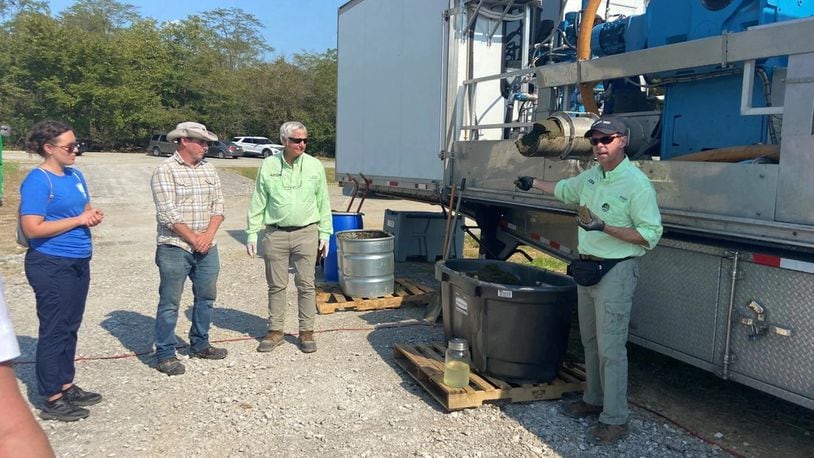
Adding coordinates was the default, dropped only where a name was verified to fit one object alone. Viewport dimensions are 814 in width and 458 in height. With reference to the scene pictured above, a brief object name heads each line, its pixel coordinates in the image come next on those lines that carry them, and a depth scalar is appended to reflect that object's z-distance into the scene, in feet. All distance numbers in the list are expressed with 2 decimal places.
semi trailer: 10.74
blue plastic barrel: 25.75
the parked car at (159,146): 133.69
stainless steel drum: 22.40
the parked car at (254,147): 140.87
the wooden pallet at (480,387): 13.47
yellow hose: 15.03
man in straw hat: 15.47
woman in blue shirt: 12.87
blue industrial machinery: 13.32
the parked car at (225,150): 132.57
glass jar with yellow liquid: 13.96
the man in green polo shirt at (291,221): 17.13
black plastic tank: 13.85
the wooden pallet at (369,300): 21.86
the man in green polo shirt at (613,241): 11.52
